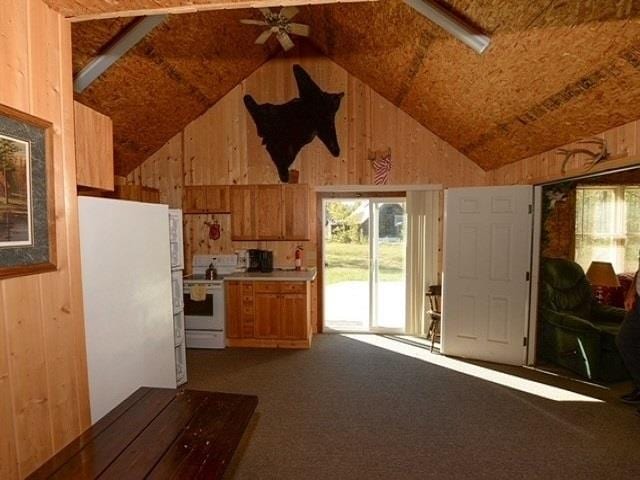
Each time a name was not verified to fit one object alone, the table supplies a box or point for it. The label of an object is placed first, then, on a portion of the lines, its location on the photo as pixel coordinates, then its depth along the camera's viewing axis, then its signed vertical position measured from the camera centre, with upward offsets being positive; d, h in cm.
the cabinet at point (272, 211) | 493 +20
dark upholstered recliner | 351 -110
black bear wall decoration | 497 +148
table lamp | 373 -55
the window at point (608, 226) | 539 -3
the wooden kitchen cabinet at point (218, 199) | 500 +38
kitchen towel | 452 -86
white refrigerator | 186 -45
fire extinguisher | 512 -51
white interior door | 404 -58
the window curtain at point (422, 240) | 507 -22
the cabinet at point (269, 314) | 452 -116
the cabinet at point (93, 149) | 183 +43
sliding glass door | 531 -46
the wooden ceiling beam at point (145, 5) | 137 +88
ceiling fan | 347 +204
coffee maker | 505 -52
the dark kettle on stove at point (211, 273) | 470 -66
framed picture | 120 +11
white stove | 454 -114
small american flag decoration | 501 +87
